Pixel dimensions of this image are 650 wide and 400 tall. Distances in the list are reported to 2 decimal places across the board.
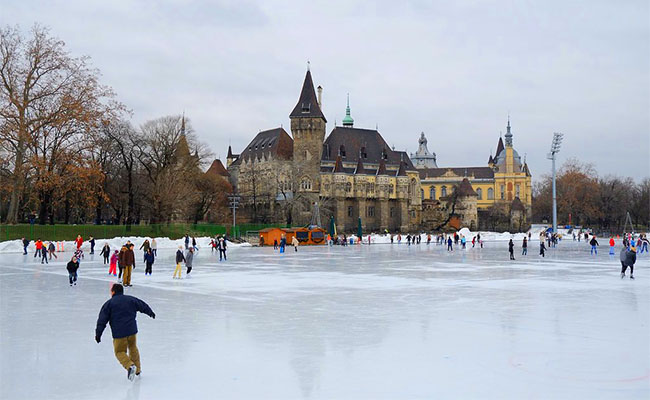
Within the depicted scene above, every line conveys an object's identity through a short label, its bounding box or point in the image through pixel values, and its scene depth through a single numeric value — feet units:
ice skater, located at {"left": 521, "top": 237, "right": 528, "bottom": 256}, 105.50
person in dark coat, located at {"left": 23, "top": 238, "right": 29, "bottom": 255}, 109.19
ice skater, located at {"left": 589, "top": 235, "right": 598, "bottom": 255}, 109.22
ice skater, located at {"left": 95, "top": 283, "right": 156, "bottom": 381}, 21.75
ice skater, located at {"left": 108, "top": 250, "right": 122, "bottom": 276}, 65.16
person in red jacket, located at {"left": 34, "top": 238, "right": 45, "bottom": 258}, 97.15
